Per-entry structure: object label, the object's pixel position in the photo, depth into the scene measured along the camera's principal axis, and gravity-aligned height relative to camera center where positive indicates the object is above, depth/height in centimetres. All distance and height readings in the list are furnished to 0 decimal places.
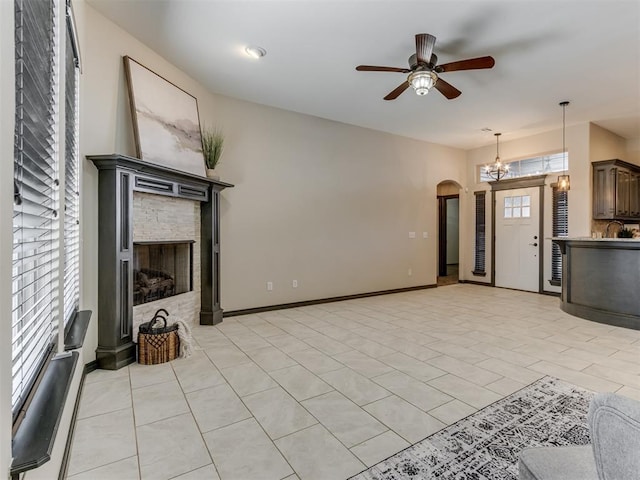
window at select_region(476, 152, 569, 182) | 631 +146
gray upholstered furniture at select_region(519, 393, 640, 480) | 61 -39
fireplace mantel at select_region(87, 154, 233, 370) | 292 -13
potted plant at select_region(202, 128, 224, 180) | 427 +114
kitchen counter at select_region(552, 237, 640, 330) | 419 -58
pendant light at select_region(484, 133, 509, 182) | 611 +134
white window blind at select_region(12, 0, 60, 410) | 102 +18
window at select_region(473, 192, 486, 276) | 756 +4
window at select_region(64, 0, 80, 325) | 215 +38
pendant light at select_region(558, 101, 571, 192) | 516 +125
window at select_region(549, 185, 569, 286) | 618 +28
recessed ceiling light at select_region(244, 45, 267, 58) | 345 +201
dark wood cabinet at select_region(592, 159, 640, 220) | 577 +85
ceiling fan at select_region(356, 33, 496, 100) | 288 +160
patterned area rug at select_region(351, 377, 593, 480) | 165 -117
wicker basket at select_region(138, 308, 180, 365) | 299 -97
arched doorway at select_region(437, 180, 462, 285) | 848 +16
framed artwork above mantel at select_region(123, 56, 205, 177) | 333 +132
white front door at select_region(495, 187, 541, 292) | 665 -1
